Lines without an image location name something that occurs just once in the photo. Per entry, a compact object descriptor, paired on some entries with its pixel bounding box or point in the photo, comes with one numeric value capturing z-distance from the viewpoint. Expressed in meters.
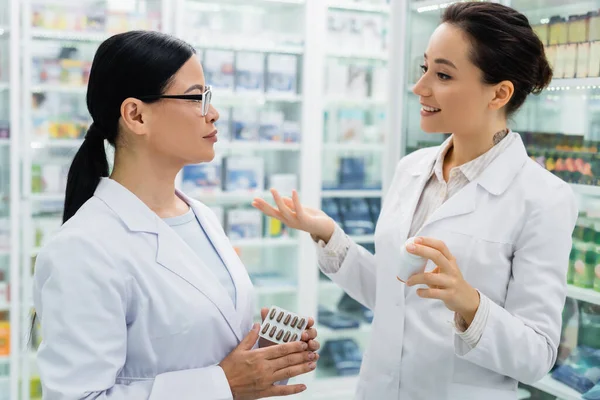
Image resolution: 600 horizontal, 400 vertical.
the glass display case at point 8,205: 3.84
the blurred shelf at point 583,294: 2.48
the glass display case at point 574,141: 2.59
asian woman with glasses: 1.31
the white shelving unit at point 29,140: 3.90
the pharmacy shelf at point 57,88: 4.01
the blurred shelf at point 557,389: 2.49
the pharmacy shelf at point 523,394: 2.83
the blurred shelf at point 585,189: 2.52
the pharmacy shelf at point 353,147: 4.84
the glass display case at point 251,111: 4.54
